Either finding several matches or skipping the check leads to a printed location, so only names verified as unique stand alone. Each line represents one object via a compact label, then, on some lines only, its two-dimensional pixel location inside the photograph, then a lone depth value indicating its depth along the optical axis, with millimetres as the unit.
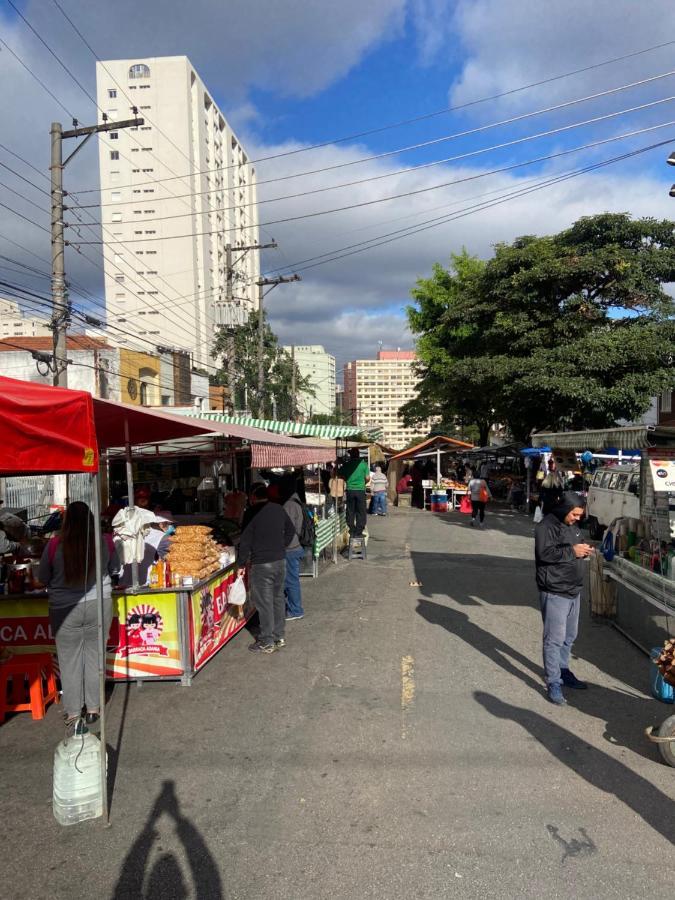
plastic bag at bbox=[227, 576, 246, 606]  6872
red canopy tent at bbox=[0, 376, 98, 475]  3244
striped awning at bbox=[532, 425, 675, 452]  5543
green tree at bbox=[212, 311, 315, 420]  35688
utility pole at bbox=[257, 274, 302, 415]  25498
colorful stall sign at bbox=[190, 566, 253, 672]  5758
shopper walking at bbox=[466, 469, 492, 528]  17859
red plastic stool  4957
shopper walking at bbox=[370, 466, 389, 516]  22359
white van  14578
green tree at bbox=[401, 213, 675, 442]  18891
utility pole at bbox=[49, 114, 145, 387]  12508
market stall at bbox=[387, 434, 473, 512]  24266
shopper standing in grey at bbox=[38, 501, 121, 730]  4375
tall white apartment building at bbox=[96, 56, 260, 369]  65938
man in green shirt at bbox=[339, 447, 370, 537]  12320
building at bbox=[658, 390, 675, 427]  31156
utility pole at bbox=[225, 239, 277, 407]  22664
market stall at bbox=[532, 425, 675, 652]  5473
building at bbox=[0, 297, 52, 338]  69562
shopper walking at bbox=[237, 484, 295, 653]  6508
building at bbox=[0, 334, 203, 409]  24609
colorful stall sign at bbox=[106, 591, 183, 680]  5512
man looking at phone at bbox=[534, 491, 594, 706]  5078
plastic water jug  3389
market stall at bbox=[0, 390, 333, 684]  5355
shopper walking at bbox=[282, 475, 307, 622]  7484
